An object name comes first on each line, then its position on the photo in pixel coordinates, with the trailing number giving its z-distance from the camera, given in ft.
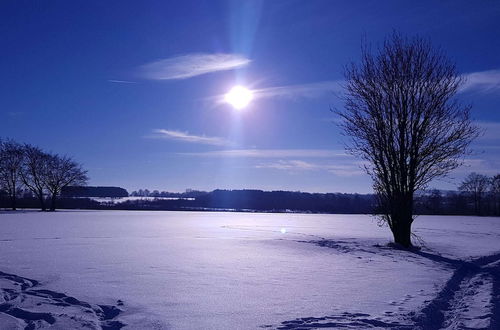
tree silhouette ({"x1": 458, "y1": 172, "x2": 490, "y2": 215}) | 310.86
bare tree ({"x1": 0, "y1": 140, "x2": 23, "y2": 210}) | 211.61
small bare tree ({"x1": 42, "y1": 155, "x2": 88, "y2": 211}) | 214.90
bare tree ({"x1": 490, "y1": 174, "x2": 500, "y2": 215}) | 304.46
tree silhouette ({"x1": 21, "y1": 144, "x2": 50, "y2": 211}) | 213.66
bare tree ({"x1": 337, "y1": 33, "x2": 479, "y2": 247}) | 63.21
